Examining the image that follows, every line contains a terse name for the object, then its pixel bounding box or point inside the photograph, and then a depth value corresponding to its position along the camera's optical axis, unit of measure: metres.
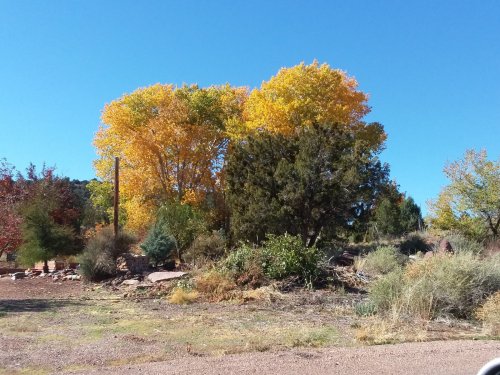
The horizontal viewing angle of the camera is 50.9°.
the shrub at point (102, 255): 21.59
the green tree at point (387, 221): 44.09
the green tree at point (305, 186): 22.02
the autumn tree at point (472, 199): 31.55
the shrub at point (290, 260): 17.16
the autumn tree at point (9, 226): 25.11
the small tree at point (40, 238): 24.53
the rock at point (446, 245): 20.81
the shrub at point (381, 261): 19.66
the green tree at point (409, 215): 49.12
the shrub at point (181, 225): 28.34
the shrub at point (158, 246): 23.84
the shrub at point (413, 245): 31.12
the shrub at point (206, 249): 23.31
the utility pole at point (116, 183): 27.88
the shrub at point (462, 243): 22.23
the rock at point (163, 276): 19.46
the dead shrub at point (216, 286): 15.55
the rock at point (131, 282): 19.83
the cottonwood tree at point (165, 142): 36.84
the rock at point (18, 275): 22.73
